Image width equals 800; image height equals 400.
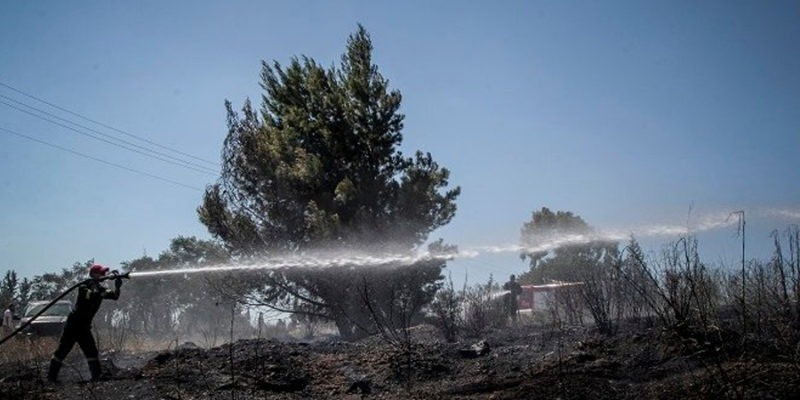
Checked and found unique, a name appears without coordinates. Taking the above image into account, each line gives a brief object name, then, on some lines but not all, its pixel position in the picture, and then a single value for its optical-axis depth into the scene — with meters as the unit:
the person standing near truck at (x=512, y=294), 16.96
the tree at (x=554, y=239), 32.09
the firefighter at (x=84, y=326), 7.28
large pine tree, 14.17
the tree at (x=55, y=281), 45.91
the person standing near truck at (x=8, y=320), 16.19
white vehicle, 15.24
